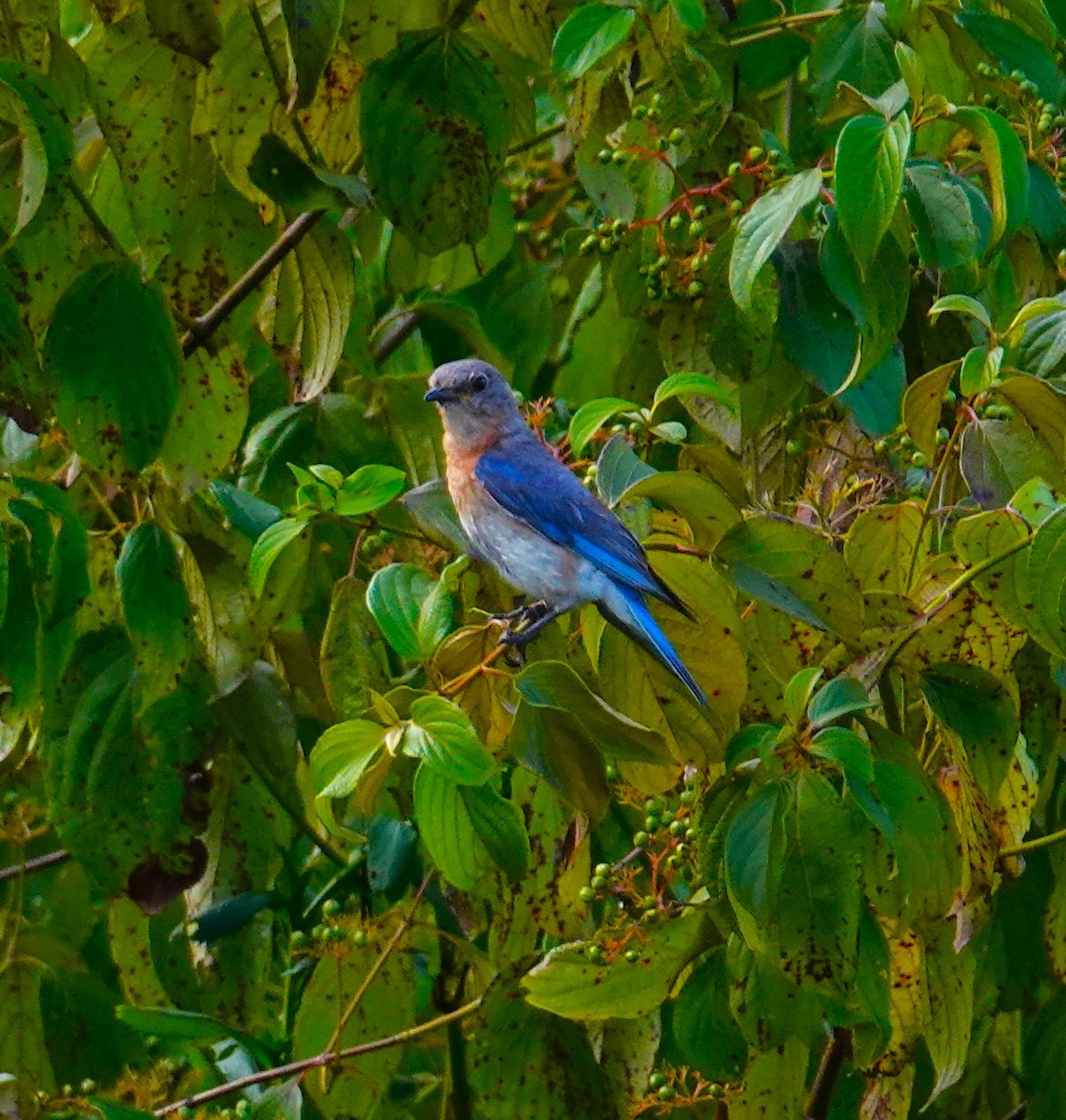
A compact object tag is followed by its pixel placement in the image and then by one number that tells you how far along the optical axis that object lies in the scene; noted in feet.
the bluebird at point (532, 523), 18.11
